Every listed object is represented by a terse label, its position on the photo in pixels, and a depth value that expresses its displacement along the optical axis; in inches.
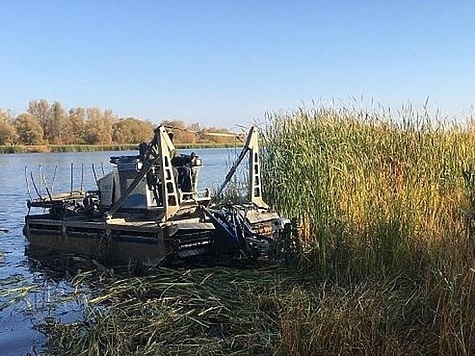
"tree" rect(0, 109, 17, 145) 2175.2
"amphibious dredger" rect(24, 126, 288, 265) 358.0
